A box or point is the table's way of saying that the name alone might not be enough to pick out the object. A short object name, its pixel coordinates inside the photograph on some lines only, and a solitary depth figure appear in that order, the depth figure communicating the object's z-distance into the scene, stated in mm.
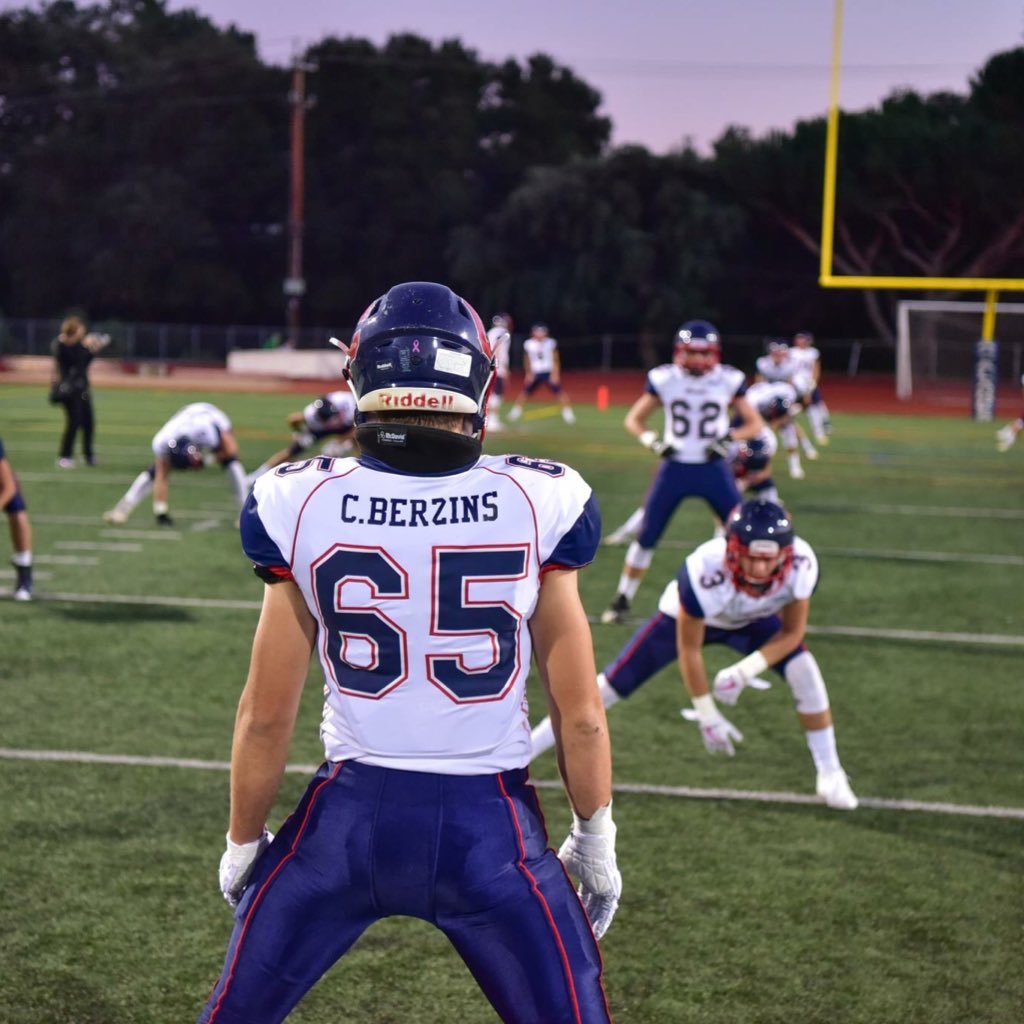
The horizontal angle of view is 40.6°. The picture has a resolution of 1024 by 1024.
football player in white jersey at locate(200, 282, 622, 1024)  2395
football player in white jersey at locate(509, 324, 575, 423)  26125
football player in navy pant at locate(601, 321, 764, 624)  9156
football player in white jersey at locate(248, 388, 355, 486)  12484
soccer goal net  35500
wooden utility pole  45847
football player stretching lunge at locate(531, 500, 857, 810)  5293
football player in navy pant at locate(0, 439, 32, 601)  8570
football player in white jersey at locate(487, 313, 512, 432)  24156
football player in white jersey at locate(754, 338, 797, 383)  21922
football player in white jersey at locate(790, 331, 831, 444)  22672
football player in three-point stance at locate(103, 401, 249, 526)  11914
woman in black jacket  16734
